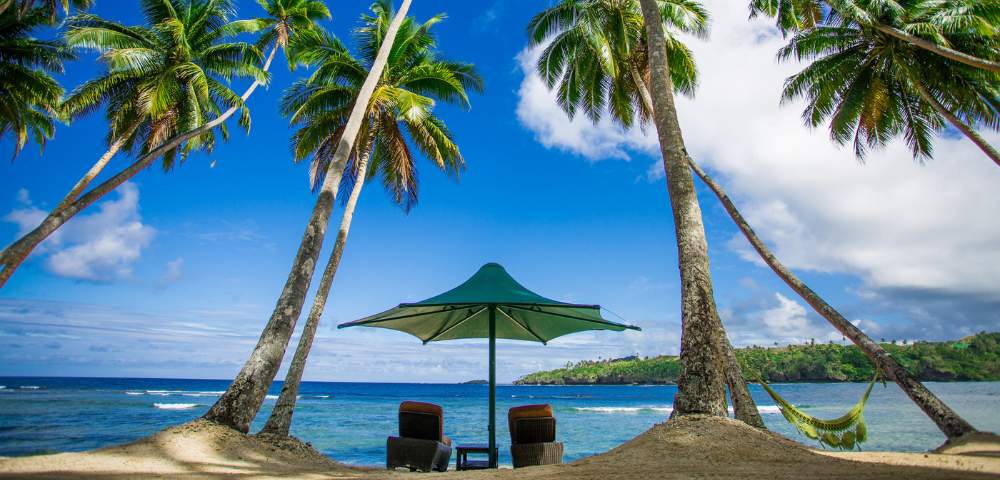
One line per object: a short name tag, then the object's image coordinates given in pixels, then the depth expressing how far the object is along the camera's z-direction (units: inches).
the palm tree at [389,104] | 452.1
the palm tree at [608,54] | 472.7
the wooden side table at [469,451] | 262.7
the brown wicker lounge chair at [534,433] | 252.8
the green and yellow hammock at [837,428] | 256.1
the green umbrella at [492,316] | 238.4
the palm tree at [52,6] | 487.2
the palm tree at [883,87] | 464.1
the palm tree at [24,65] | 527.2
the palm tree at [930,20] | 381.1
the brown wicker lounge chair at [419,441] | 247.9
